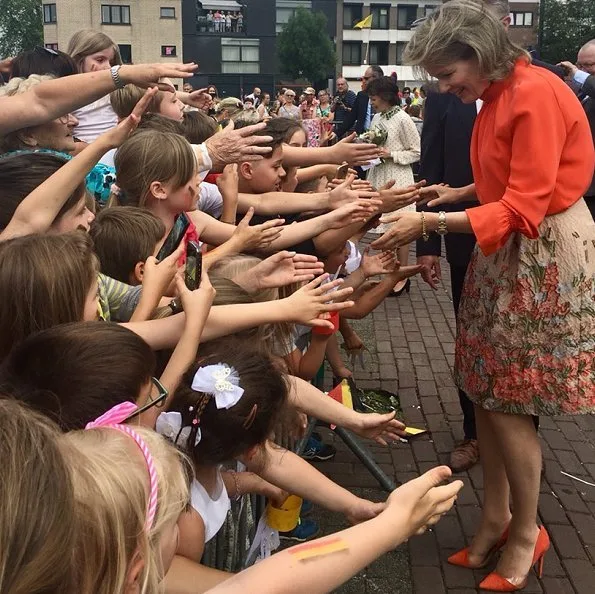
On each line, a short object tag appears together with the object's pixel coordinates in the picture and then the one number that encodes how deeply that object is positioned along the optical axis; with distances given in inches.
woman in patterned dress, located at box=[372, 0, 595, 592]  106.4
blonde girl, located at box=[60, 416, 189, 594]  48.5
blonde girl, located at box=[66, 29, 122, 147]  184.5
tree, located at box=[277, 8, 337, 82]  2591.0
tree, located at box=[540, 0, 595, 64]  2066.9
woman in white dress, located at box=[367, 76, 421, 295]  318.7
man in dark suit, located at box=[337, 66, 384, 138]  473.1
